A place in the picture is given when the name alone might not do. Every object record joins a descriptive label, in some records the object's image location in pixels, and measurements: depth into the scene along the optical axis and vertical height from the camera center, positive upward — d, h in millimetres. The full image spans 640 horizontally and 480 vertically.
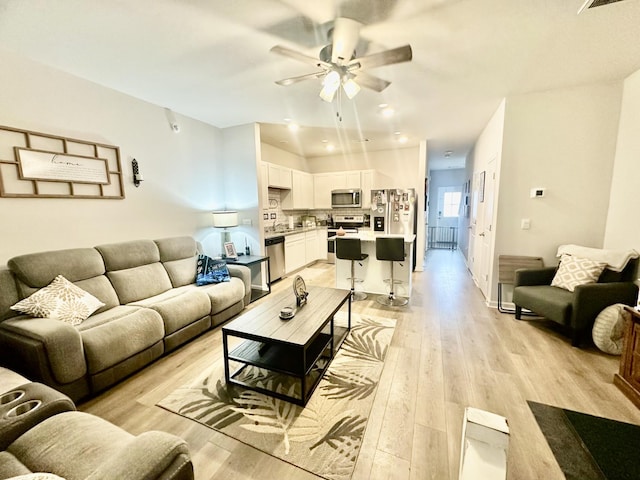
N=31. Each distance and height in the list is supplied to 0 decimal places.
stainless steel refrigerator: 5027 -49
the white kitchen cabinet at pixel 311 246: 5953 -897
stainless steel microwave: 5988 +231
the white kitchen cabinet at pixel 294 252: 5141 -914
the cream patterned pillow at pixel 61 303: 1981 -747
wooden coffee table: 1868 -956
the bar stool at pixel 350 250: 3695 -609
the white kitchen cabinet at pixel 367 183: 5961 +575
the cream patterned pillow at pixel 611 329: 2328 -1126
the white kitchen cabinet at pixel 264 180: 4496 +516
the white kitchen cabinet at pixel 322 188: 6359 +491
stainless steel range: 6406 -414
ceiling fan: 1836 +1121
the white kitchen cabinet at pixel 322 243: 6469 -891
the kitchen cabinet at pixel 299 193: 5816 +359
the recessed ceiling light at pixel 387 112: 3564 +1358
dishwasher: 4580 -873
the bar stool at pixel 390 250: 3482 -575
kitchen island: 3878 -1014
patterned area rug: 1504 -1420
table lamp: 3887 -152
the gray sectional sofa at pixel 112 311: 1751 -921
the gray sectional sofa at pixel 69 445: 833 -955
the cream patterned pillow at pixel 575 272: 2678 -713
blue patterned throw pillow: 3234 -801
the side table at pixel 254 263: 3792 -815
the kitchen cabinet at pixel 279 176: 4991 +651
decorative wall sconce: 3092 +439
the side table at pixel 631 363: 1850 -1165
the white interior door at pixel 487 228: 3713 -320
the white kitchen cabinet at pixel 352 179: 6051 +674
